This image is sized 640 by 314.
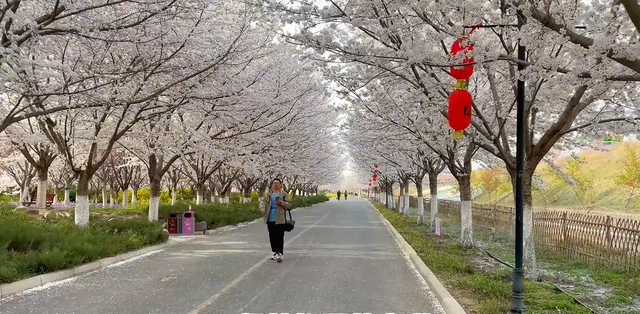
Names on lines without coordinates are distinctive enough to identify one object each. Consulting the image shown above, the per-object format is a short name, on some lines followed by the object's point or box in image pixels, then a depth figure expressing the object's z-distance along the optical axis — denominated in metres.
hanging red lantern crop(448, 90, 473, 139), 7.78
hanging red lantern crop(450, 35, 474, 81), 7.07
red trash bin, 19.38
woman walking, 11.90
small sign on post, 18.13
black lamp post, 6.29
